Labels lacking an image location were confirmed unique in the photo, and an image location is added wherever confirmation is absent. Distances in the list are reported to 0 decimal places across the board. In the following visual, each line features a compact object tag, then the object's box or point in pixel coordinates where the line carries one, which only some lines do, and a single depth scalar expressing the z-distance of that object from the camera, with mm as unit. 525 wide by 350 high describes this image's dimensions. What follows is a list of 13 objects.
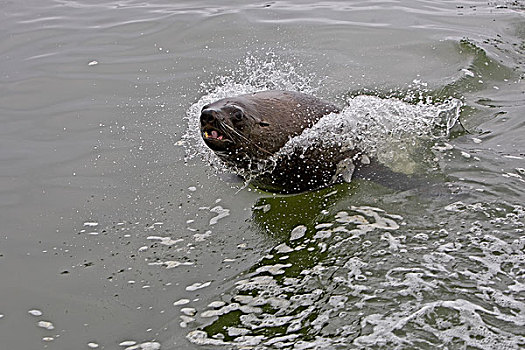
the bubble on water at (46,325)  4207
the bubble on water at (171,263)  4723
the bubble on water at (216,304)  4242
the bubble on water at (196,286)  4449
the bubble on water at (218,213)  5258
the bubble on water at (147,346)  3932
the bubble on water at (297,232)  5000
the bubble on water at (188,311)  4199
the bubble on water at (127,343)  3982
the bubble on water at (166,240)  4982
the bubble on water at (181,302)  4312
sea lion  5086
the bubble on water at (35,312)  4328
